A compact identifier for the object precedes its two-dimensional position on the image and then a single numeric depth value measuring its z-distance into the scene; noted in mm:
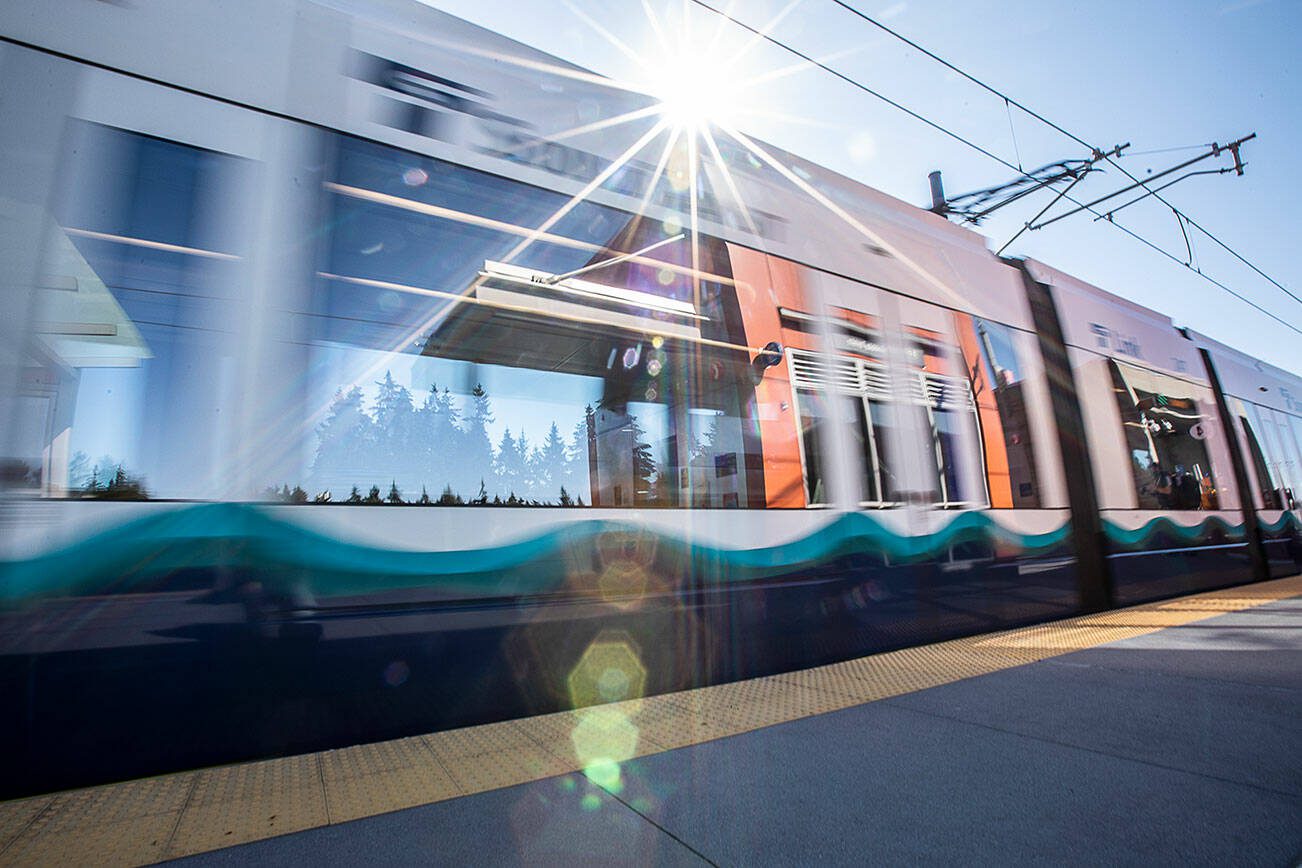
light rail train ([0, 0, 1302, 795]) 1815
